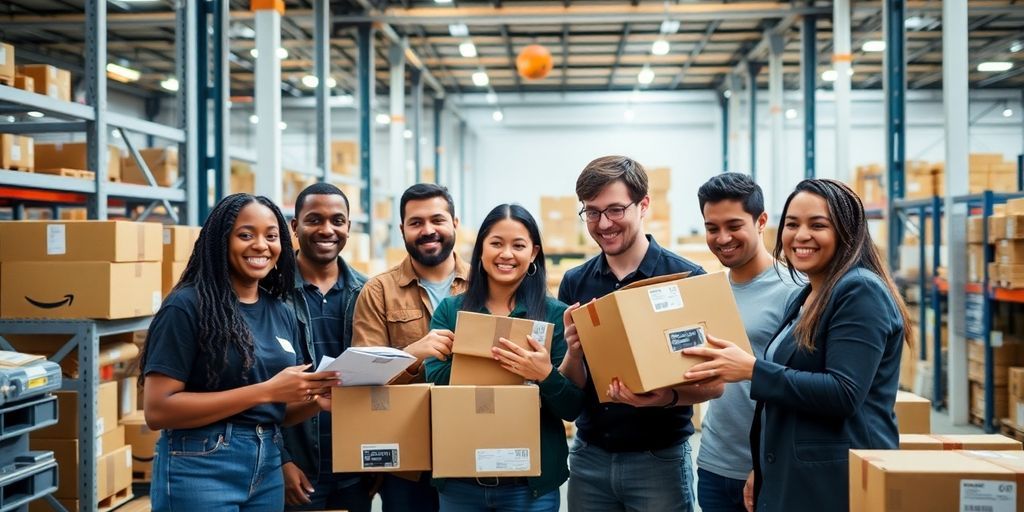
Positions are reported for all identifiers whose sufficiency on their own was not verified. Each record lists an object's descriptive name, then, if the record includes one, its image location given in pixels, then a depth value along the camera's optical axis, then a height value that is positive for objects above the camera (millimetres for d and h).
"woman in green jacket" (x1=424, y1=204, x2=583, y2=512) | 2127 -262
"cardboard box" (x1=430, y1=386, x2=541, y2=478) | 2115 -486
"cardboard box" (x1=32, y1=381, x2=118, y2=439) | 3883 -838
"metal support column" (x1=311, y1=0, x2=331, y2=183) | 8828 +1654
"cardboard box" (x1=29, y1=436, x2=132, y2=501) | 3861 -1154
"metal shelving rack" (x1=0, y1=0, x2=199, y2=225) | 4070 +793
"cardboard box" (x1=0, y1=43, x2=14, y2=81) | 4145 +1036
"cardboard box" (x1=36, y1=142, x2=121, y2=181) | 5562 +714
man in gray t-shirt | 2291 -179
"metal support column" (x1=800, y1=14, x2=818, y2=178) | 10922 +2474
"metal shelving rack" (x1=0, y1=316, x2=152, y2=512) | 3678 -579
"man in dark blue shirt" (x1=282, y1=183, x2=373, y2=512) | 2559 -216
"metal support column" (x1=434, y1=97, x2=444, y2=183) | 17250 +2617
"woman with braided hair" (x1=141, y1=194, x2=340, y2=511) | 1956 -319
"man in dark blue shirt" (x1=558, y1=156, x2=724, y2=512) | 2178 -508
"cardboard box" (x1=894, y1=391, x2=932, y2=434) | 3232 -682
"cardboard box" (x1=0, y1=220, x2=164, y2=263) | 3717 +65
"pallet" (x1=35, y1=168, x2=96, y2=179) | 4781 +505
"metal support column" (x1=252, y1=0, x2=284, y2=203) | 7047 +1346
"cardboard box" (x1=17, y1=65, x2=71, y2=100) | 4648 +1074
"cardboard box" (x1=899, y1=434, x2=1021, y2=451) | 2391 -598
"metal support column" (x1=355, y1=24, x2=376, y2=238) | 10922 +2194
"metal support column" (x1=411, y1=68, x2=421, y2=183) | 14555 +2555
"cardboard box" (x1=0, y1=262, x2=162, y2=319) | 3715 -174
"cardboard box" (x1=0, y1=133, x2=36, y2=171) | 4906 +662
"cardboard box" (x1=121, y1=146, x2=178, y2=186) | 7062 +801
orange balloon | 8945 +2200
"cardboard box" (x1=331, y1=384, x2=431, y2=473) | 2143 -485
